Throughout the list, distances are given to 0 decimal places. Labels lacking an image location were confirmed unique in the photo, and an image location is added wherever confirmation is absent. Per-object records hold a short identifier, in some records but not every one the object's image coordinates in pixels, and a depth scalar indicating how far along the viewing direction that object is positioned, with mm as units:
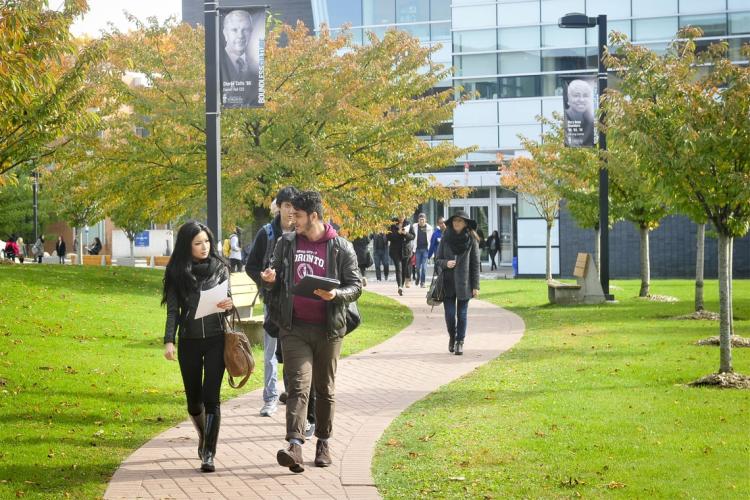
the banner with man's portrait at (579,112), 22359
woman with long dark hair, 7348
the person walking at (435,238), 26109
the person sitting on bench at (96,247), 58969
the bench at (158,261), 49197
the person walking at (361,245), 26047
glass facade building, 42219
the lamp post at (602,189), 22656
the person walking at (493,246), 42344
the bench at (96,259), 47975
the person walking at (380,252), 32656
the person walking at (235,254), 29969
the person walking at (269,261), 8164
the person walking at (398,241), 26406
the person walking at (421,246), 28453
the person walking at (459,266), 13656
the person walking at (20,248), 48984
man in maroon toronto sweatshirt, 7230
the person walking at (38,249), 52812
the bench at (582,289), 22297
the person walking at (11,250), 50656
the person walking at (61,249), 53906
